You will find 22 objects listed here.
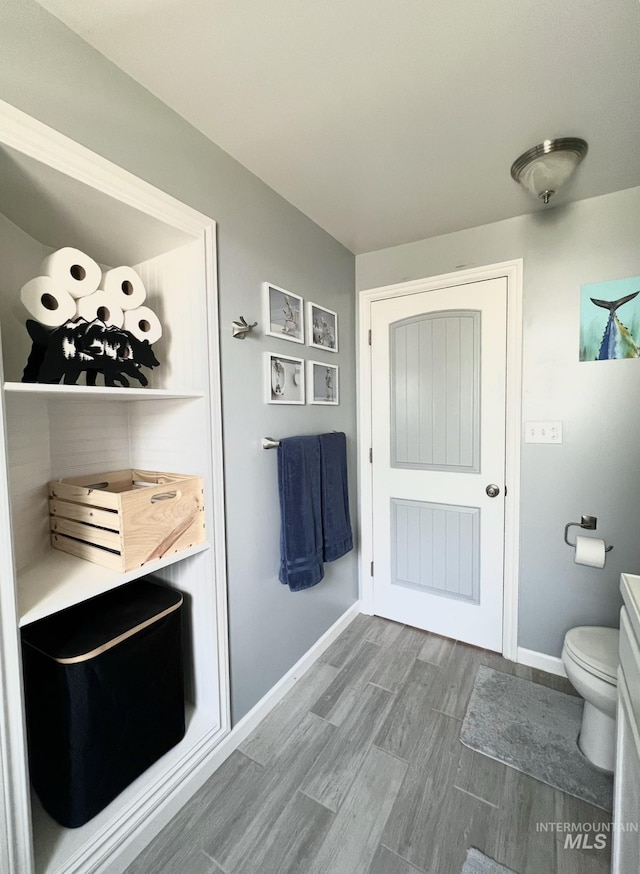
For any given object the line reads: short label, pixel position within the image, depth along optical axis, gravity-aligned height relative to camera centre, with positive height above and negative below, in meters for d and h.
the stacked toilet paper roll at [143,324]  1.16 +0.32
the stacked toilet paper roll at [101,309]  1.02 +0.33
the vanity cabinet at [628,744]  0.74 -0.75
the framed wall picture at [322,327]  1.82 +0.50
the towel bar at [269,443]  1.53 -0.10
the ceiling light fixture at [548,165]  1.30 +0.97
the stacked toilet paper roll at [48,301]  0.91 +0.32
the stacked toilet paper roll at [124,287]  1.10 +0.42
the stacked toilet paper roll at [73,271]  0.96 +0.42
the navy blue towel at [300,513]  1.59 -0.43
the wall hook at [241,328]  1.38 +0.36
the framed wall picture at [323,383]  1.84 +0.20
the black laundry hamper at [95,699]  1.00 -0.83
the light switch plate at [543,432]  1.75 -0.07
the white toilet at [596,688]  1.26 -0.97
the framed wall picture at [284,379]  1.55 +0.19
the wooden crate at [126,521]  1.07 -0.32
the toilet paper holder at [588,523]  1.69 -0.50
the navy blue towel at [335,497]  1.82 -0.41
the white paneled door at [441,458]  1.91 -0.22
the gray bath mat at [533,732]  1.30 -1.31
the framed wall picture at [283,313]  1.54 +0.49
